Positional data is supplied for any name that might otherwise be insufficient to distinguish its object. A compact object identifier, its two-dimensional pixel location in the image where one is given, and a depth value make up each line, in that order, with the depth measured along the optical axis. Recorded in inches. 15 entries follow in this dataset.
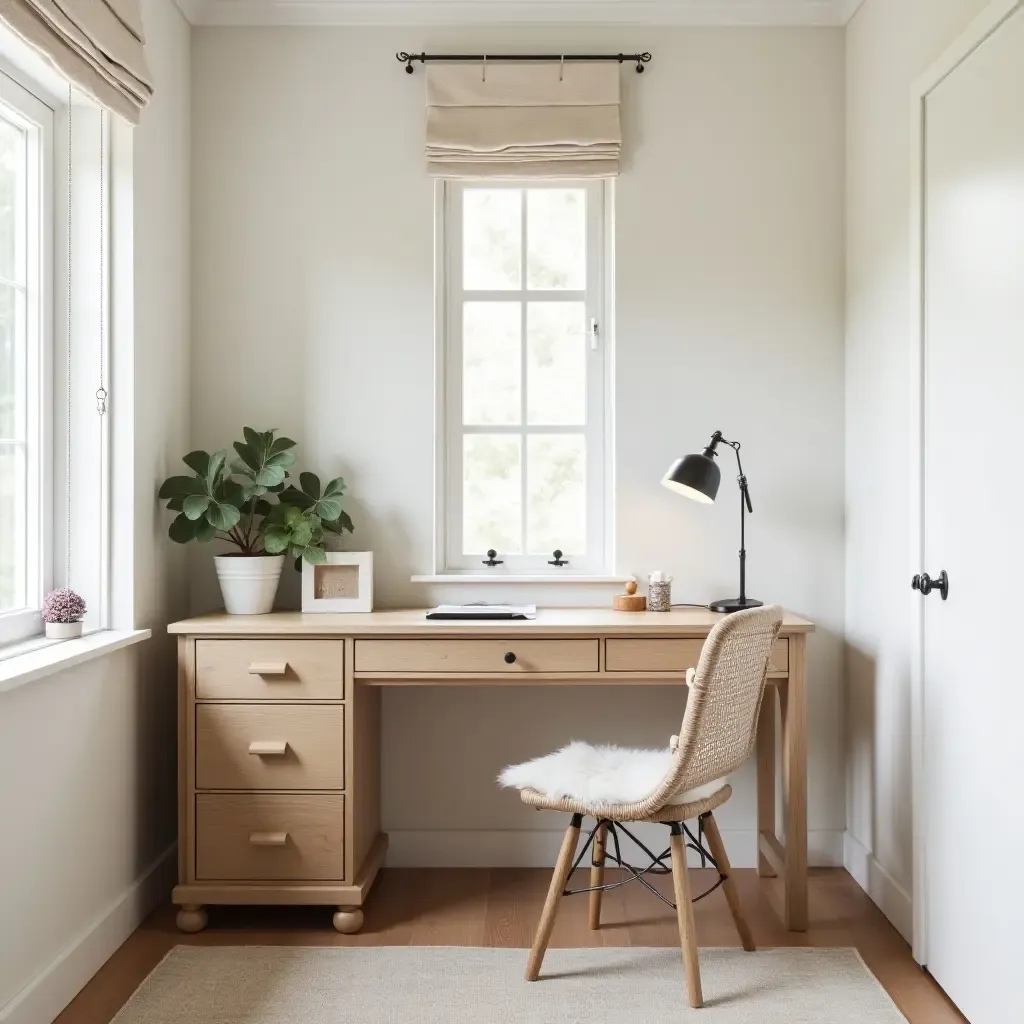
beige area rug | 79.7
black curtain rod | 111.9
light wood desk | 95.0
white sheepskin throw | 82.9
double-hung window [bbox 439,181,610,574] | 116.3
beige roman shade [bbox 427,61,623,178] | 111.7
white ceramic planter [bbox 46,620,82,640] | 87.3
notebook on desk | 100.7
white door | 71.4
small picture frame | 105.0
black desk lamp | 99.3
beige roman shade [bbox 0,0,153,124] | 74.4
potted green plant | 101.4
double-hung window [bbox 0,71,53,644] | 86.5
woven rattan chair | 79.0
